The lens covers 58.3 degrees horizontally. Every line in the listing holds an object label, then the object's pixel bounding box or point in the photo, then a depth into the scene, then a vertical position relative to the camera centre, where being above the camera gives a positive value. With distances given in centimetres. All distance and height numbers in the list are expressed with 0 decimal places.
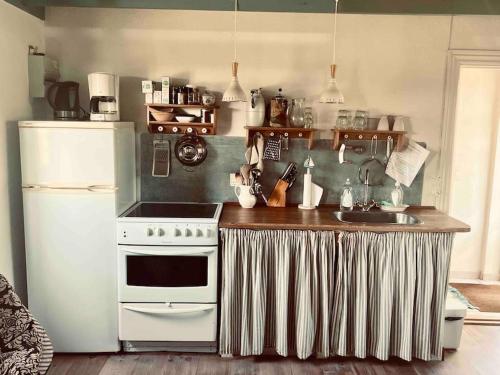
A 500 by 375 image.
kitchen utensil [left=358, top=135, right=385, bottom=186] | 333 -32
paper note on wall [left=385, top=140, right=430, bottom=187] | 330 -27
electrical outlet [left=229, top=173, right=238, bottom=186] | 332 -41
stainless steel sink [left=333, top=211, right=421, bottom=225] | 317 -64
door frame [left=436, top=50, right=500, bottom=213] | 323 +23
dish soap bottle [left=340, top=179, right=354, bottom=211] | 322 -54
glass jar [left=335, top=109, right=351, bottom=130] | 320 +4
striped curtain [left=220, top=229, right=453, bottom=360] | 274 -101
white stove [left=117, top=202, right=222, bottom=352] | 272 -96
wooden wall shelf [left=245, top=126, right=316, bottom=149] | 313 -6
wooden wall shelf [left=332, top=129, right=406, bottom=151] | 314 -7
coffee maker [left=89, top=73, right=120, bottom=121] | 292 +15
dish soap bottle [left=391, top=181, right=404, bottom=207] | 327 -50
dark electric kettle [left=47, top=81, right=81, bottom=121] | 304 +14
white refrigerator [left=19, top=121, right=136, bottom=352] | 268 -65
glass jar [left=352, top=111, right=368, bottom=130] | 321 +3
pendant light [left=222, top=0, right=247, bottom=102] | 279 +19
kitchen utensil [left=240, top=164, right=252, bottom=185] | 322 -36
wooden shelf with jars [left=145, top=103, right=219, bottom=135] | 316 +2
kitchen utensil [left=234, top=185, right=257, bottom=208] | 318 -52
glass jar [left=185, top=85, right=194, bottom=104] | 316 +19
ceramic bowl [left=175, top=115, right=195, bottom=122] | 318 +3
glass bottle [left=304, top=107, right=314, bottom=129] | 321 +5
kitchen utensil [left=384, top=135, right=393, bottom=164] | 328 -17
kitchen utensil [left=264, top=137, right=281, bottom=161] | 329 -18
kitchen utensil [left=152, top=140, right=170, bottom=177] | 331 -26
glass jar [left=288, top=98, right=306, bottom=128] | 317 +8
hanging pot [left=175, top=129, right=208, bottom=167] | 329 -20
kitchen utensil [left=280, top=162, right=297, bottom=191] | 329 -36
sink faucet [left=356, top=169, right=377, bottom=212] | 332 -52
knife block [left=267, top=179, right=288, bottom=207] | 330 -53
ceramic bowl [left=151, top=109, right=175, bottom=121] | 315 +4
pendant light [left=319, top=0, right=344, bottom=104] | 279 +19
